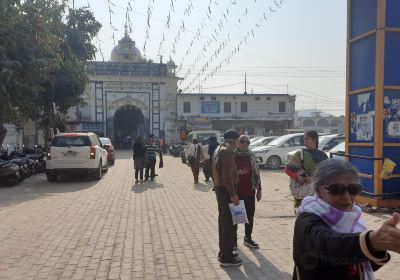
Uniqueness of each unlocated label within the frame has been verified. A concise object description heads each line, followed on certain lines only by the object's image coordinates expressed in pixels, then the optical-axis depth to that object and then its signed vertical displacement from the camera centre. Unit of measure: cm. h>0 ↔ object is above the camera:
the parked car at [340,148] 1220 -73
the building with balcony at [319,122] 6769 +10
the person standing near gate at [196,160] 1364 -115
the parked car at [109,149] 2221 -135
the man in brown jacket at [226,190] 518 -81
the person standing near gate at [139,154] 1411 -100
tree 1348 +238
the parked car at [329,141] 1617 -69
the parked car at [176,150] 3142 -196
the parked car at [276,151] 1845 -119
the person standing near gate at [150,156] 1458 -110
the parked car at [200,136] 2108 -68
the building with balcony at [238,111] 4778 +125
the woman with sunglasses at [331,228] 179 -46
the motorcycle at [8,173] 1328 -153
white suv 1417 -104
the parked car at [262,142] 2198 -98
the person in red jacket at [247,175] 572 -69
